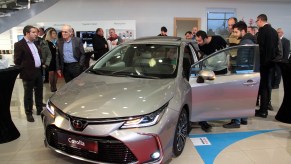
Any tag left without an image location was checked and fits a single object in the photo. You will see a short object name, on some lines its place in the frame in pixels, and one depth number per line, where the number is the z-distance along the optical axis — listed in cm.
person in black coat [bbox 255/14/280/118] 414
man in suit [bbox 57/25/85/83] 470
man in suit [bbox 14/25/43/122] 400
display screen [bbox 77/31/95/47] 873
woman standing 614
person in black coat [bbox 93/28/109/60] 665
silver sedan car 225
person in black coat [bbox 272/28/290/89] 668
